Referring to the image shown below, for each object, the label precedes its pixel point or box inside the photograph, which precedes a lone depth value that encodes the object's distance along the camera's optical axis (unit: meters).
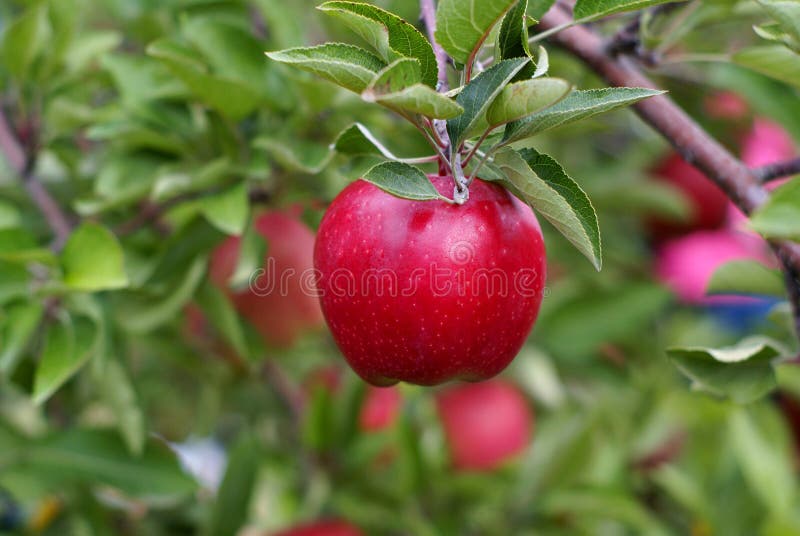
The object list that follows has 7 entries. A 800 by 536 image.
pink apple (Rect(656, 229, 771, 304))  1.60
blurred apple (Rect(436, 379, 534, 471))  1.47
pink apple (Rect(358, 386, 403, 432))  1.47
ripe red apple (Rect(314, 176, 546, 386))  0.84
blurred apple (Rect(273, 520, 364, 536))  1.20
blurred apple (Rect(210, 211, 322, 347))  1.20
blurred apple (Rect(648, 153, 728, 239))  1.66
